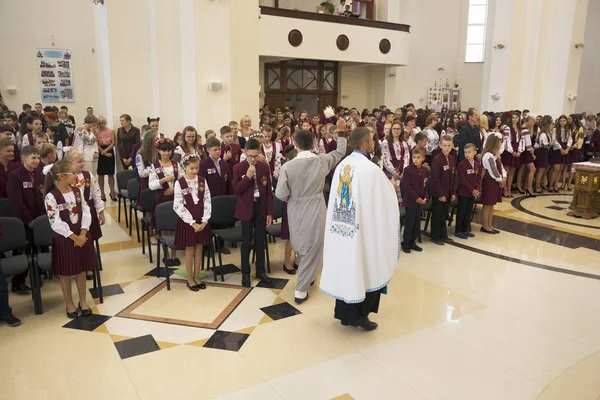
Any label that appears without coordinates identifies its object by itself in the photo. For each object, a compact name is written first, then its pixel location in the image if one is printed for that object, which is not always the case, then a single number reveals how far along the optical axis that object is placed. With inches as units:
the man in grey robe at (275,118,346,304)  189.5
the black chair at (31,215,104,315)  182.4
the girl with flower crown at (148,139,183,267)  231.0
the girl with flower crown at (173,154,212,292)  197.8
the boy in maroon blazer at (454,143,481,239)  287.3
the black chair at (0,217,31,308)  179.9
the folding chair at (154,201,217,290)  210.7
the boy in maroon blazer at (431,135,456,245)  278.1
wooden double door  720.3
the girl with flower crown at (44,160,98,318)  169.6
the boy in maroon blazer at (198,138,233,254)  241.8
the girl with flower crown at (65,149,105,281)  199.9
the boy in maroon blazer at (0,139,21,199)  209.3
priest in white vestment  159.9
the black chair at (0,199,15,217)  202.8
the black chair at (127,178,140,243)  272.8
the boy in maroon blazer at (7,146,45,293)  198.7
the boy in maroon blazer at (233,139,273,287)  203.9
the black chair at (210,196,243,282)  222.1
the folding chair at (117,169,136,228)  304.7
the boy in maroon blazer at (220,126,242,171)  275.5
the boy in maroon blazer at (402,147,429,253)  262.2
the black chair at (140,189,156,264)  246.1
